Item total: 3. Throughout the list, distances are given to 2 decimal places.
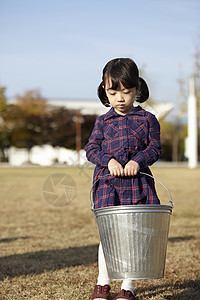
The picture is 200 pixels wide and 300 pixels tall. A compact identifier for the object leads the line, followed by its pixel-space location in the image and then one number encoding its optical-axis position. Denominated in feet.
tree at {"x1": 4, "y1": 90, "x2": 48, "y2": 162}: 177.06
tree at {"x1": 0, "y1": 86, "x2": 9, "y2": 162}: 160.86
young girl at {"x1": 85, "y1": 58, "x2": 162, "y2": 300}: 9.20
